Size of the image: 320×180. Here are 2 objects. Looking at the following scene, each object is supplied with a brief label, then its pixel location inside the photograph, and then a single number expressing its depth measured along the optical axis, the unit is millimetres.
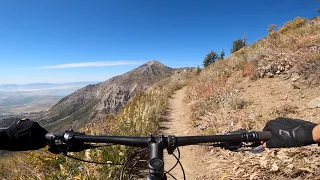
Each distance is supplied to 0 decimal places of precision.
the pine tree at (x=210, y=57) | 56172
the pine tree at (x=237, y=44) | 46212
